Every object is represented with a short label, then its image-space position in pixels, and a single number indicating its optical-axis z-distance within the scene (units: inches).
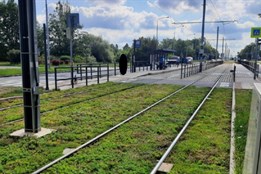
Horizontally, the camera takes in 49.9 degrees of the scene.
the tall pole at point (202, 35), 1224.2
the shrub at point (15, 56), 1670.8
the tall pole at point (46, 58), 503.1
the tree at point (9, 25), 2461.9
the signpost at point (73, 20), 685.0
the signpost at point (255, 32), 785.6
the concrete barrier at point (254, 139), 77.6
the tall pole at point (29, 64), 232.6
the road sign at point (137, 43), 1183.6
